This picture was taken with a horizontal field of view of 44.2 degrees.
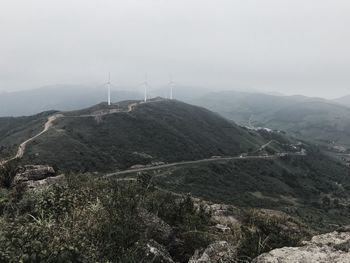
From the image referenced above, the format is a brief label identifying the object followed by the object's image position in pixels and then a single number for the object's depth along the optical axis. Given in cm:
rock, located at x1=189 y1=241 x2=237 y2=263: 1334
